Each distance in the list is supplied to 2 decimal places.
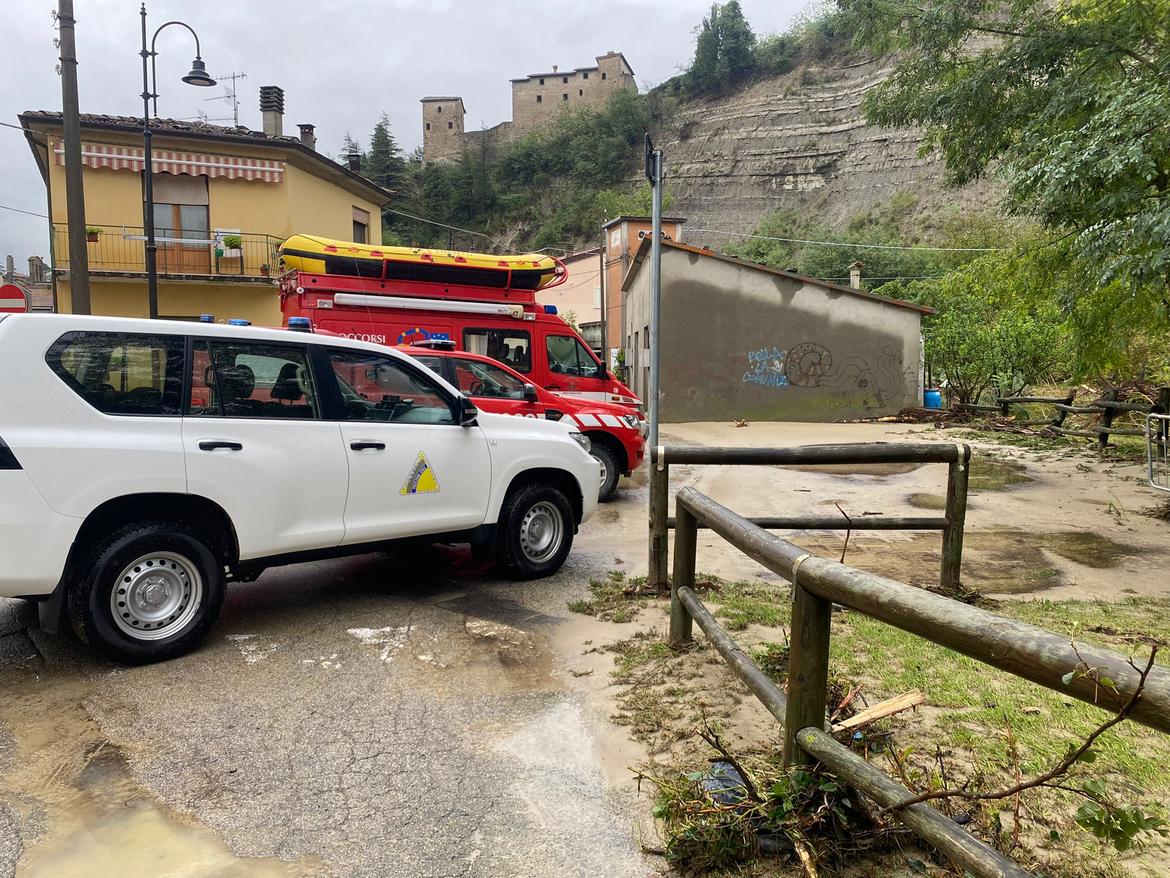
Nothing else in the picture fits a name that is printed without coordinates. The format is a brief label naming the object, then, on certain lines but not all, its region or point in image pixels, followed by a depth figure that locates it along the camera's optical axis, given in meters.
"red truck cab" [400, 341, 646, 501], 8.46
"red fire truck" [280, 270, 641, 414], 10.05
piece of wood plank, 2.90
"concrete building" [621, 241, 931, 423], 21.12
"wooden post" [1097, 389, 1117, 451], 14.12
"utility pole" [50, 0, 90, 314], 10.95
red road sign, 10.16
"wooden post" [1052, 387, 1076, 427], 16.27
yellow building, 20.89
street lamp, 13.95
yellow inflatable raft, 9.99
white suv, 3.77
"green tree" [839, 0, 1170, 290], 7.04
